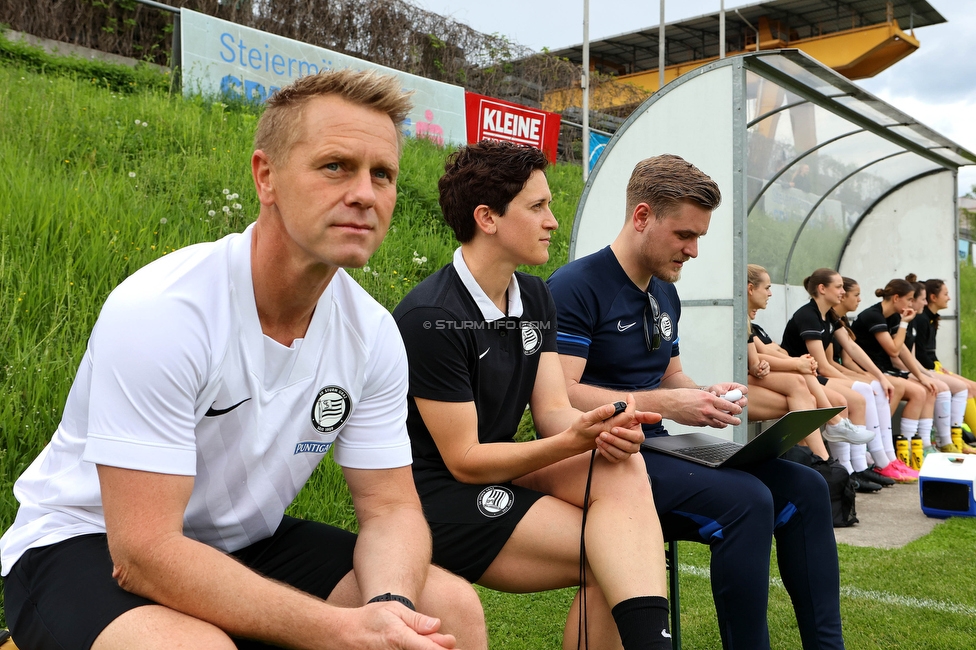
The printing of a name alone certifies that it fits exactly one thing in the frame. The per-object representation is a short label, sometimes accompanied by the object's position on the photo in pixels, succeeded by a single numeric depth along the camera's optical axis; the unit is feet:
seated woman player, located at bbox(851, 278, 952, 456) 25.66
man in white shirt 4.51
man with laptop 7.59
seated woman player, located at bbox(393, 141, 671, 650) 6.57
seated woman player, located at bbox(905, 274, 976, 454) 28.02
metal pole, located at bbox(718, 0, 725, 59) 59.52
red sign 29.68
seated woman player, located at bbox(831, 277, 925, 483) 21.90
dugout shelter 16.80
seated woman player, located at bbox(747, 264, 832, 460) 18.40
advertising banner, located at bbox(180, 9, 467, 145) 24.79
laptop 7.52
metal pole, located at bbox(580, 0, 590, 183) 36.55
